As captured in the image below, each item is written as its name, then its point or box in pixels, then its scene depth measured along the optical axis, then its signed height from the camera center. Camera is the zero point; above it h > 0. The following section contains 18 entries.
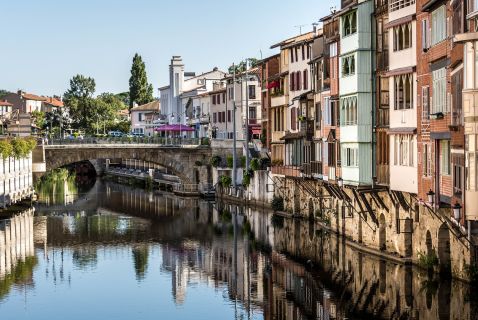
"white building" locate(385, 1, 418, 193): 49.09 +2.08
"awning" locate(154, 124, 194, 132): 124.25 +1.70
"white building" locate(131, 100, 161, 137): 182.12 +4.77
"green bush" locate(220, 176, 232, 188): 103.07 -3.99
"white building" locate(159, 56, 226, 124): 145.88 +8.01
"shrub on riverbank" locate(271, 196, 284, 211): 83.31 -5.15
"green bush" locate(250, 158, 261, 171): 92.76 -2.12
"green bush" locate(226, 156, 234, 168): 104.00 -2.02
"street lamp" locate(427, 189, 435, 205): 43.84 -2.50
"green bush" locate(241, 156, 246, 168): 101.24 -2.04
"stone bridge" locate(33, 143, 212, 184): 108.00 -1.33
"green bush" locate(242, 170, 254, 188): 93.62 -3.36
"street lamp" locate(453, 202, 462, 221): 37.66 -2.69
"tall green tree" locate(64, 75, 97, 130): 182.62 +5.80
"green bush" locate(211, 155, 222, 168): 109.31 -2.08
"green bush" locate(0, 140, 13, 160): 83.62 -0.31
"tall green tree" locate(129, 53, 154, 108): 197.25 +14.31
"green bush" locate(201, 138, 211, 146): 114.59 -0.05
